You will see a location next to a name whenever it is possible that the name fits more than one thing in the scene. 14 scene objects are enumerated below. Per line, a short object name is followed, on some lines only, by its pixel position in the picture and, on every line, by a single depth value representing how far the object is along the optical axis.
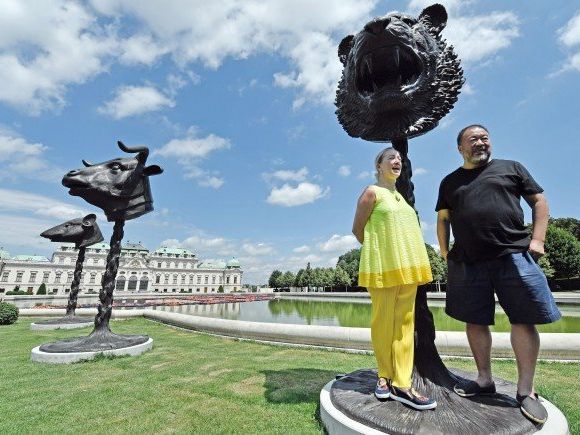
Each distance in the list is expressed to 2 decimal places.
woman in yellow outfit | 2.94
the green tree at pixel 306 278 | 75.88
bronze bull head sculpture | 7.17
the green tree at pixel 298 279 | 79.36
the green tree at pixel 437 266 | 43.11
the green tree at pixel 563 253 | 35.50
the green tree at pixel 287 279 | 93.62
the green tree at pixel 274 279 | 100.81
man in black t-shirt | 2.66
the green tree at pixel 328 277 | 66.31
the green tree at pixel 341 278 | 62.53
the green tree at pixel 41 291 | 41.05
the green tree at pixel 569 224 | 44.00
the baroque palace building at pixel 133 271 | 80.06
